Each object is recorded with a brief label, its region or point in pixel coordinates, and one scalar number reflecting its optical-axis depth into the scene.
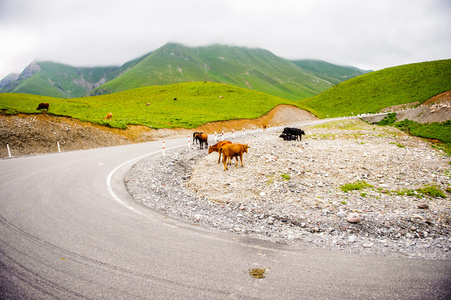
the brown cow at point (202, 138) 20.59
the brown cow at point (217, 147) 14.68
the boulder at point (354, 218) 6.79
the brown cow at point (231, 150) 12.55
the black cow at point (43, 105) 36.09
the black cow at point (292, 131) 21.63
